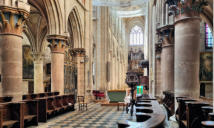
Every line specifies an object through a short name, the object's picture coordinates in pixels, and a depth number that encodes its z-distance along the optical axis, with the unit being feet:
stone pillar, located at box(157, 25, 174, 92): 36.76
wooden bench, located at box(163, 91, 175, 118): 28.78
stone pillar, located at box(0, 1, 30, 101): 25.71
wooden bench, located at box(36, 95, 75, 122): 28.37
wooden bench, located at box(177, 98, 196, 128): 19.55
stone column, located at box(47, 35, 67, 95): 41.32
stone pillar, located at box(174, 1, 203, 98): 22.41
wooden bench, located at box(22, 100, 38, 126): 25.61
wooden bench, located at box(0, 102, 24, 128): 21.35
